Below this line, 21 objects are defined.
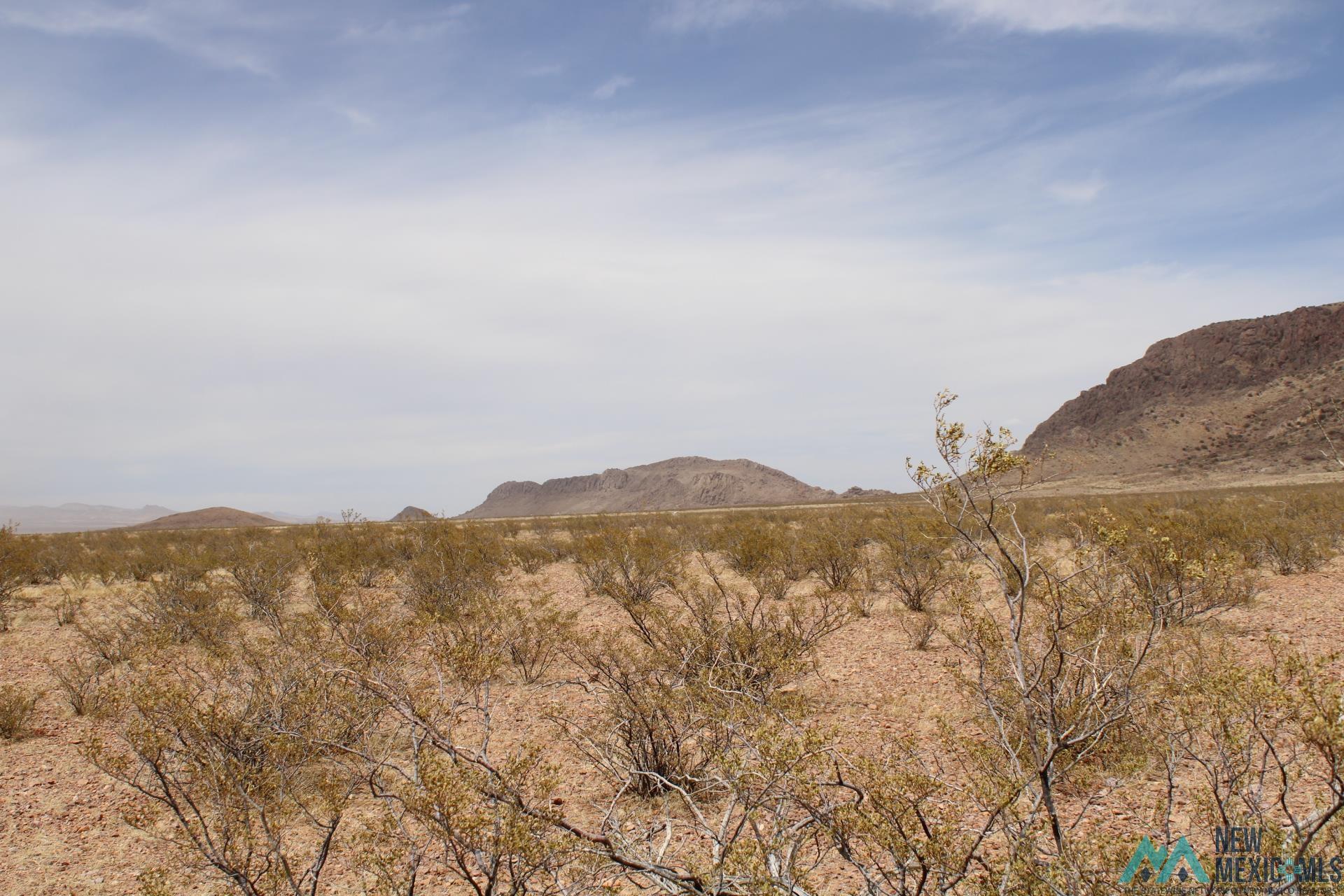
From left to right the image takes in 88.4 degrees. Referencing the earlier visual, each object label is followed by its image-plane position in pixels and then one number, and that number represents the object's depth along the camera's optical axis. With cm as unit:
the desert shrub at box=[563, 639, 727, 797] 554
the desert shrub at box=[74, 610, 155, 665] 925
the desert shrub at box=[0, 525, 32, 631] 1294
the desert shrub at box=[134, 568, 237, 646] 1023
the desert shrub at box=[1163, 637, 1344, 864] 249
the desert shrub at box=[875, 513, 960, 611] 1161
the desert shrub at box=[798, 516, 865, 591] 1337
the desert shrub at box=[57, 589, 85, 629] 1224
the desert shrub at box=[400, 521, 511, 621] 1194
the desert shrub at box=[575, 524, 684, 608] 1297
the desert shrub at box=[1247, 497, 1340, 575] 1294
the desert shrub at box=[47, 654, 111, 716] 776
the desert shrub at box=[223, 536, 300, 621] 1259
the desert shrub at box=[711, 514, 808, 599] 1288
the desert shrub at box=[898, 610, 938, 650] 925
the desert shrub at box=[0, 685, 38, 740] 700
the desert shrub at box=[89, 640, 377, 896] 415
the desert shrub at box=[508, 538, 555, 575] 1809
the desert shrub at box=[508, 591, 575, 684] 891
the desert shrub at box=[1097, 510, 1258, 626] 847
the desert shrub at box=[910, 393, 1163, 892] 301
